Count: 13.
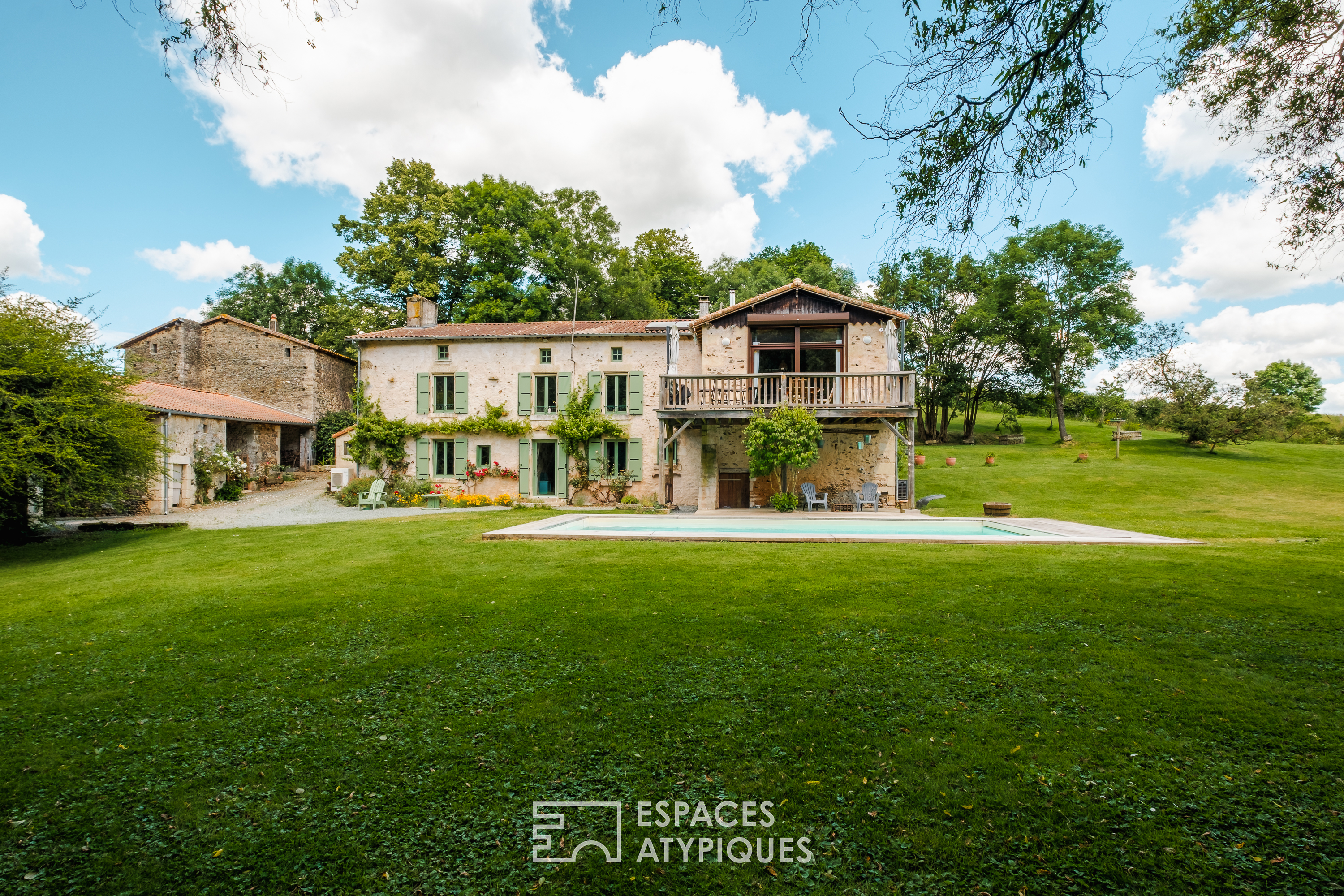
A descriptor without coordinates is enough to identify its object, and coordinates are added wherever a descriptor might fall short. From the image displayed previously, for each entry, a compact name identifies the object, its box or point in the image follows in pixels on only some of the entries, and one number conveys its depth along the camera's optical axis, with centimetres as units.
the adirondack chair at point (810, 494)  1452
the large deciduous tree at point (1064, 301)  2670
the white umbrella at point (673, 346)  1619
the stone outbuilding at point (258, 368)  2297
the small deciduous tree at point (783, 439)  1309
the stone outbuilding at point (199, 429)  1576
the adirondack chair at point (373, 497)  1667
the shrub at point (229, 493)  1761
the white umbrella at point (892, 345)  1560
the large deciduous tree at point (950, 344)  2825
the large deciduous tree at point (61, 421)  915
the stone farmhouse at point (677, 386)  1498
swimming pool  880
